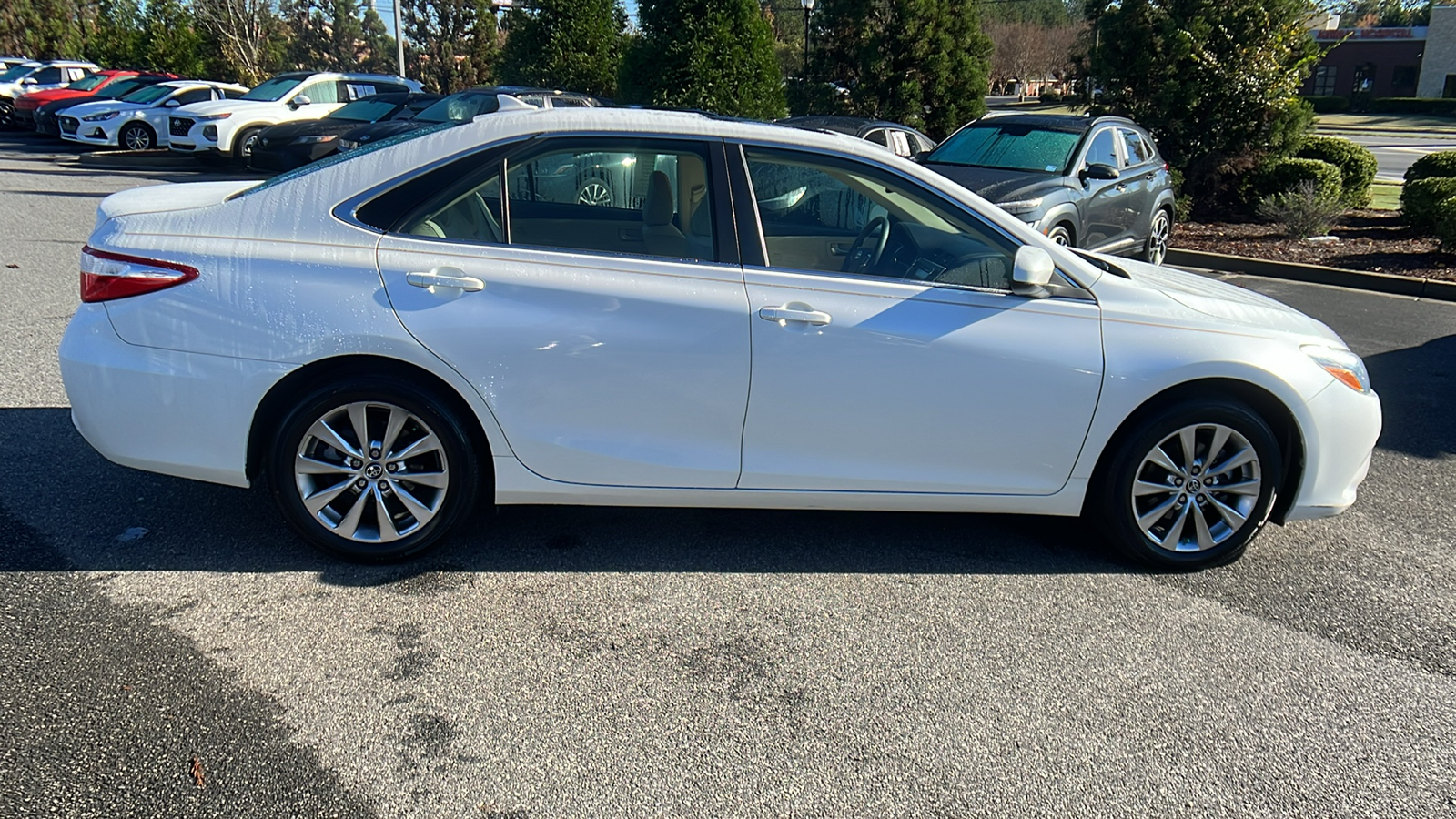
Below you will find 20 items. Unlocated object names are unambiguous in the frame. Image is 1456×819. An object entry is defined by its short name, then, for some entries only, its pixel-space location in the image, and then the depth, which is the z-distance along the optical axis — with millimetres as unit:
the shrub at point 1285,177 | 15422
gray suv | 10062
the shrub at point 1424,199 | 13305
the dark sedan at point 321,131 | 17562
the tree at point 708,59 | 17109
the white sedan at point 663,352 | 3912
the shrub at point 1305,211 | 13914
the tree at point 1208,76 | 15406
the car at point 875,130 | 13023
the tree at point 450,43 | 39125
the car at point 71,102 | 25766
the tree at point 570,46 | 22953
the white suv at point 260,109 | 19812
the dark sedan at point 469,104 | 16734
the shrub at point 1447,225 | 11883
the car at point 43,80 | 29719
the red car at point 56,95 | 27875
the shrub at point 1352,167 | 16766
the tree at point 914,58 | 19016
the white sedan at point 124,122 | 22250
